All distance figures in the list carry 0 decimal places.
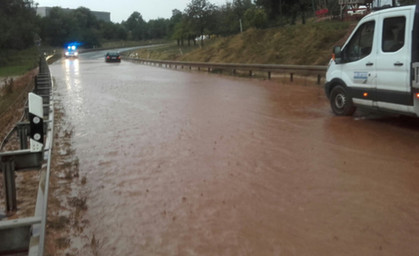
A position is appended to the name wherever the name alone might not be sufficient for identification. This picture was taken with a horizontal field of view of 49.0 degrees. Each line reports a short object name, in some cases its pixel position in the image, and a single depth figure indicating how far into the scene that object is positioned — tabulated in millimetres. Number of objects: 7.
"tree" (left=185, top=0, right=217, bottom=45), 52719
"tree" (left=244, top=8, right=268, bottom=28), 51312
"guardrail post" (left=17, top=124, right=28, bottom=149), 6647
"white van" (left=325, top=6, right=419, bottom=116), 8219
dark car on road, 55531
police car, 77312
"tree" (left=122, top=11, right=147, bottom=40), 156625
